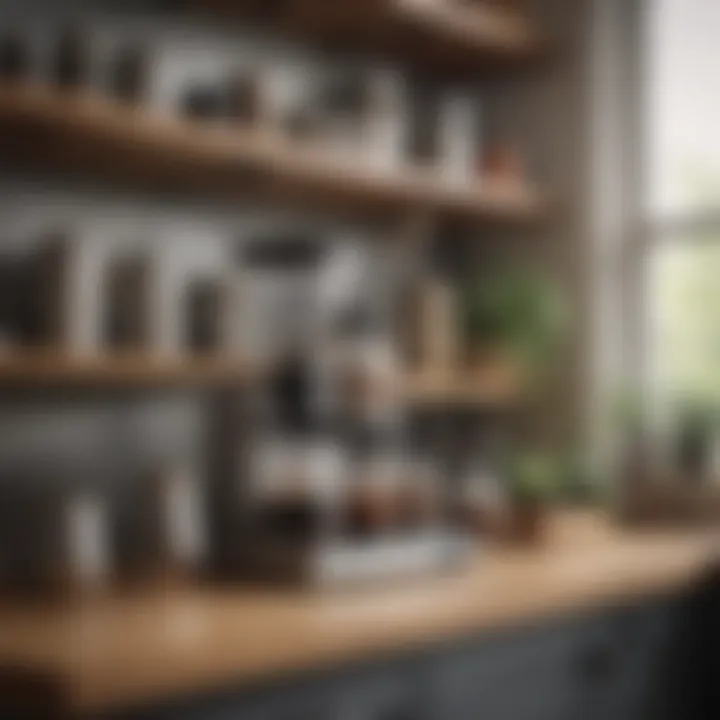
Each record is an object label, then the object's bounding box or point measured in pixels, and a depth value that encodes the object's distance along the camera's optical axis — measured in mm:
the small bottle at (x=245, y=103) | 3023
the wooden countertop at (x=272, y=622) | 1872
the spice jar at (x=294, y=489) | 2840
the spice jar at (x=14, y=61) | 2699
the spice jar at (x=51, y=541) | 2648
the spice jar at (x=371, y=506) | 2883
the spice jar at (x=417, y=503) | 2988
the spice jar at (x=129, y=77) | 2848
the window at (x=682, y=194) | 3779
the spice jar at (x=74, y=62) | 2758
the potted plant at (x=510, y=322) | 3609
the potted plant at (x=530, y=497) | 3369
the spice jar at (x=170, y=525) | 2881
